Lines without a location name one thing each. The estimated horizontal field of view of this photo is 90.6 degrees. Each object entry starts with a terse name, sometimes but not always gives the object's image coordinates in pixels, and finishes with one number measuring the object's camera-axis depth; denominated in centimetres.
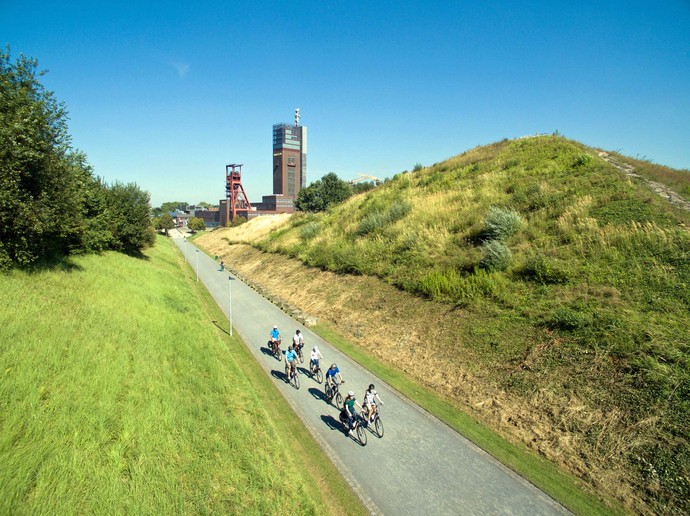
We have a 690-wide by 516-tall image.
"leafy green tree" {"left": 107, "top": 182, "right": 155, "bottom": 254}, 3319
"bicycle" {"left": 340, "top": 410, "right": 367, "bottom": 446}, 1196
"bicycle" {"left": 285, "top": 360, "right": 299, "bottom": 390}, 1588
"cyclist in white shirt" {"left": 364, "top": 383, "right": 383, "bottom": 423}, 1236
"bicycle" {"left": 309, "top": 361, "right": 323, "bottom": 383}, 1639
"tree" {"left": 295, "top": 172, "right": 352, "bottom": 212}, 8600
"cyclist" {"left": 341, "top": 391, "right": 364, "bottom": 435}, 1216
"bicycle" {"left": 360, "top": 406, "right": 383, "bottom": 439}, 1220
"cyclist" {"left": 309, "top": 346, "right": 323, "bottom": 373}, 1631
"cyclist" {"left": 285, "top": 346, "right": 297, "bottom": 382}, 1586
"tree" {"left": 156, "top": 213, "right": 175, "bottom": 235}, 9781
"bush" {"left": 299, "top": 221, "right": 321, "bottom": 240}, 4333
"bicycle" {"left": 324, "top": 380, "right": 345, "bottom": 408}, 1429
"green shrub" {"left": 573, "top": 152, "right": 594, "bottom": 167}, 2856
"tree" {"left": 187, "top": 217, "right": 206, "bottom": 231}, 12112
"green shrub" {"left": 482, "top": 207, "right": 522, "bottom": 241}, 2239
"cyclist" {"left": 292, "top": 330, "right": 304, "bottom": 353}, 1758
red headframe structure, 12750
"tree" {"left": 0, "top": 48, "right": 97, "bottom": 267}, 1361
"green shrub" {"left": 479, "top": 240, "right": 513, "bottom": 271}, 1991
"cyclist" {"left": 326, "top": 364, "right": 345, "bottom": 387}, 1422
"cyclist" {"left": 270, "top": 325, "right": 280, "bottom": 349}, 1870
